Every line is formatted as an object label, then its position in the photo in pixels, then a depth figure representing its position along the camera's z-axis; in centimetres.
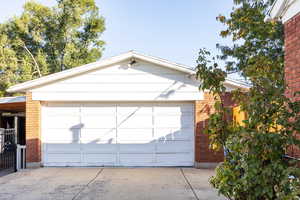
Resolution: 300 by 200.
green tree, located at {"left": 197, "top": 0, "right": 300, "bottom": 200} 303
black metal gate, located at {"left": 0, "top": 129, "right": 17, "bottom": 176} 999
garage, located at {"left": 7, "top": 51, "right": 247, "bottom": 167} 902
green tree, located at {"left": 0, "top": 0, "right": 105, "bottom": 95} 2245
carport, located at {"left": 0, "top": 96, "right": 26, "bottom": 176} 902
